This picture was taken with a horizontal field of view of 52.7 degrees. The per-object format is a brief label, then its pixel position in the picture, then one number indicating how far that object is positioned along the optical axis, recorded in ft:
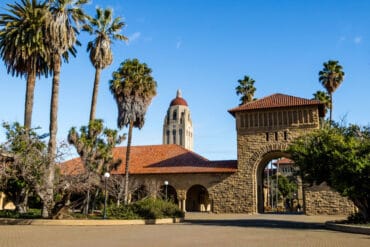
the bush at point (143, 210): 74.08
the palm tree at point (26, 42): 84.07
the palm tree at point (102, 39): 97.45
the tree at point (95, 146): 84.94
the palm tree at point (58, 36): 78.02
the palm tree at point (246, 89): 150.92
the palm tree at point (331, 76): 138.53
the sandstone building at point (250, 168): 107.86
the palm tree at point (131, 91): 103.71
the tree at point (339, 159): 61.16
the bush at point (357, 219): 65.50
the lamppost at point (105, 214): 70.85
